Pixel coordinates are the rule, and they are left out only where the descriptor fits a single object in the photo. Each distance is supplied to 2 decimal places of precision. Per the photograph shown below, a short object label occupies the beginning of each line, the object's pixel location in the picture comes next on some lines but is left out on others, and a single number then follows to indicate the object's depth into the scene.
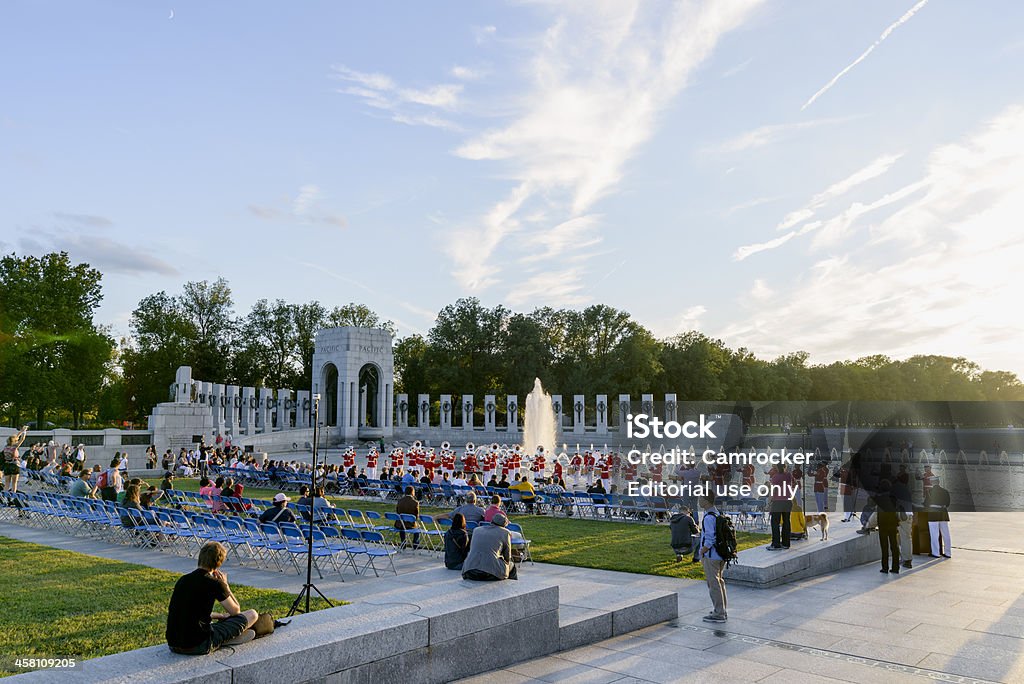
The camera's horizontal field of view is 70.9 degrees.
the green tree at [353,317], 78.25
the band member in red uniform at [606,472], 25.18
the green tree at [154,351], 64.19
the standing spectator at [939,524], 14.13
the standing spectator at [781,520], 12.66
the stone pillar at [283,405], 57.39
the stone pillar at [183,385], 41.42
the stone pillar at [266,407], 53.72
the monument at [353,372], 56.78
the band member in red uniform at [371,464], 28.27
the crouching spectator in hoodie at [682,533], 13.08
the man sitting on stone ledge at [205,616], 5.54
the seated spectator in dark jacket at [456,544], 10.12
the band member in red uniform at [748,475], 21.61
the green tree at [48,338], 45.37
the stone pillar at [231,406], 50.83
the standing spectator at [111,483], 17.03
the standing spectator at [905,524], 13.14
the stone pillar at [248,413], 50.65
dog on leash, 13.98
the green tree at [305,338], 75.31
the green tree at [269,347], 72.18
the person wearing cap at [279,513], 13.52
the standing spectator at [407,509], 14.38
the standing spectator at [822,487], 19.95
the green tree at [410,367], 79.38
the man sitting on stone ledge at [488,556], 8.09
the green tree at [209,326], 69.44
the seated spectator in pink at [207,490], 17.53
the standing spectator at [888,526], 12.73
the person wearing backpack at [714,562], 8.86
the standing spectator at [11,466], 19.52
